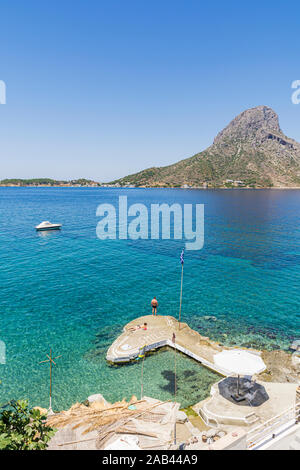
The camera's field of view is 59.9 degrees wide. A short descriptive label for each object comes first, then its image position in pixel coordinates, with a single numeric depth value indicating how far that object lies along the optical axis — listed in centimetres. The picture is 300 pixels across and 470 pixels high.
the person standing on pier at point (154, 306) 2711
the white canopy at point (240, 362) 1523
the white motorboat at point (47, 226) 6988
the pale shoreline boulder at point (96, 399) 1639
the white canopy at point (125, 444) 1006
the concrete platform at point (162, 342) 2106
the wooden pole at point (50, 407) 1540
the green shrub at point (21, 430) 766
